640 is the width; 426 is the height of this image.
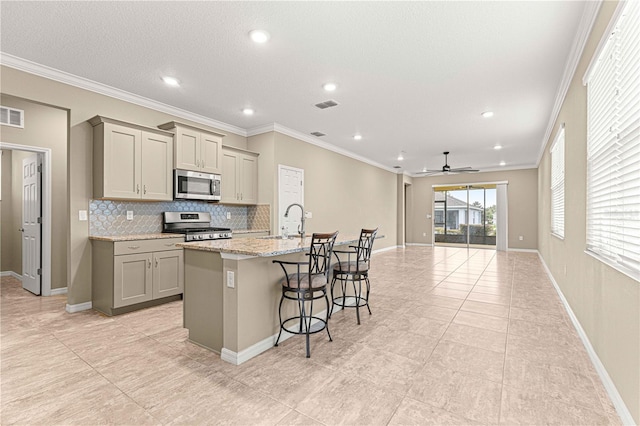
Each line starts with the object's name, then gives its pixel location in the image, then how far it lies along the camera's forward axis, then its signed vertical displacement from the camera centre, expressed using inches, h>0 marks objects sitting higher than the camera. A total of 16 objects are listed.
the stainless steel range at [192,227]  167.5 -9.2
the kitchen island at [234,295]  93.8 -27.9
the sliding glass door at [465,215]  410.6 -5.6
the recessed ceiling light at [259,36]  107.1 +63.0
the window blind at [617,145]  66.7 +17.1
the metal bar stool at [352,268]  131.6 -25.0
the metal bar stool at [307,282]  99.0 -23.8
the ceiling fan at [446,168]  304.3 +44.1
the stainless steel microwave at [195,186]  172.1 +15.3
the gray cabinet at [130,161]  145.6 +25.9
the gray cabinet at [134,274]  136.8 -29.7
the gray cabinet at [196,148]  172.1 +37.8
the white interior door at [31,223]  178.7 -7.2
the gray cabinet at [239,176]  203.3 +24.4
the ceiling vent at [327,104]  173.5 +62.1
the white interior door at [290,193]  220.8 +13.6
